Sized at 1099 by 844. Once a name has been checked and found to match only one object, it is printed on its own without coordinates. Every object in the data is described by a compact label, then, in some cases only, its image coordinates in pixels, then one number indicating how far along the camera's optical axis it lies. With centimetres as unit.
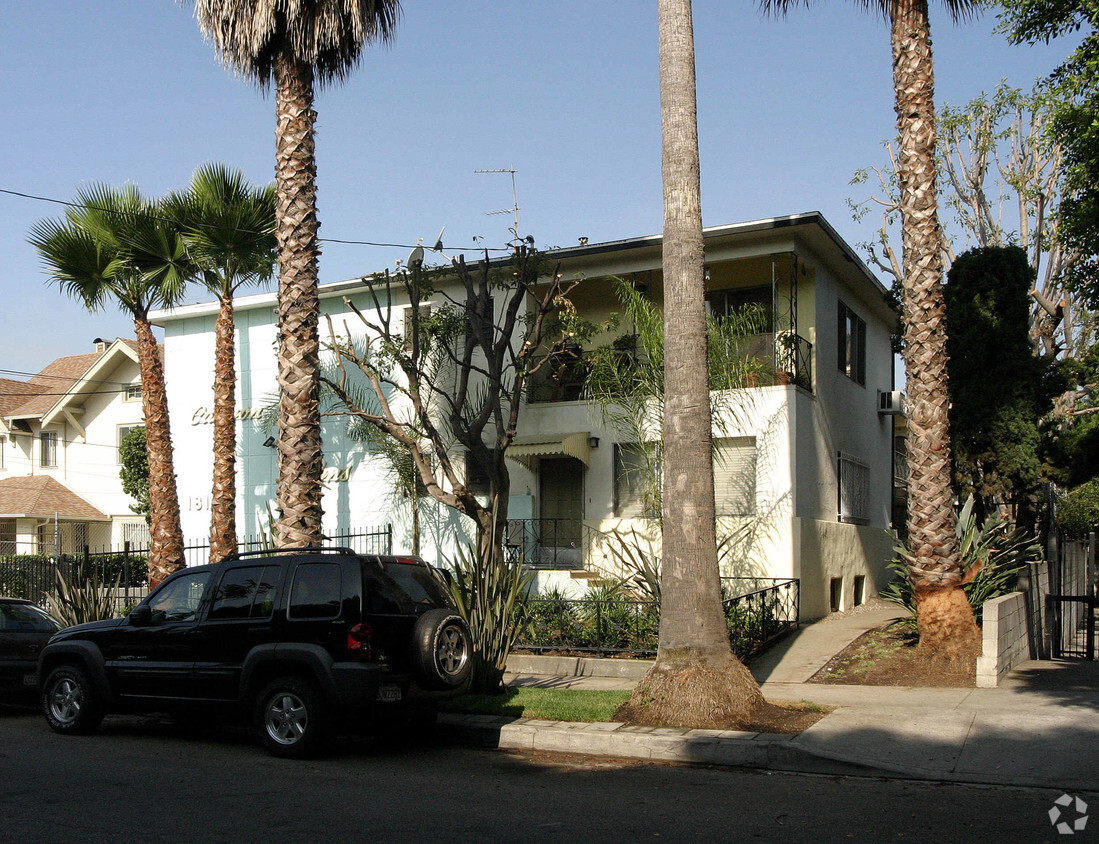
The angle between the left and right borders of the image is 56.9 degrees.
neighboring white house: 3253
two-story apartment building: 1720
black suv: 845
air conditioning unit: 2353
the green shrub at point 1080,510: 2977
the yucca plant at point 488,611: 1075
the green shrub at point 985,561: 1278
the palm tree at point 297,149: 1168
